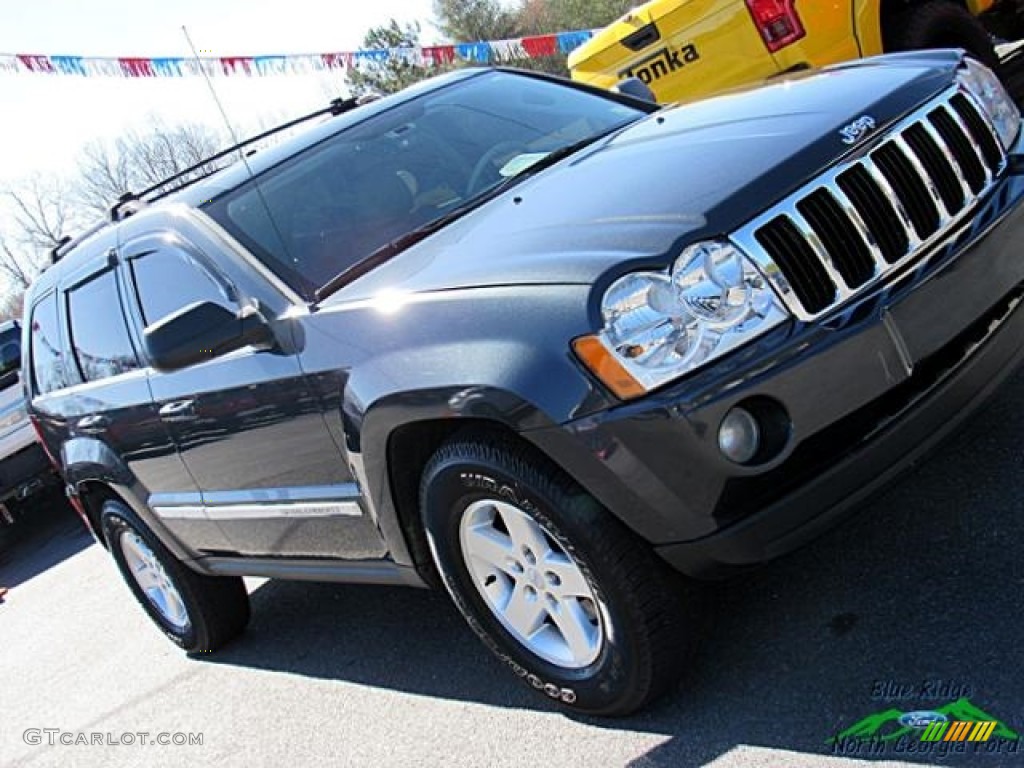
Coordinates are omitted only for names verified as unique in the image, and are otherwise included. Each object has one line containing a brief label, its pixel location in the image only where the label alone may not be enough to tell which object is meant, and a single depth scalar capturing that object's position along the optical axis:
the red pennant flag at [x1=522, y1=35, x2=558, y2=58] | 15.14
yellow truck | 6.36
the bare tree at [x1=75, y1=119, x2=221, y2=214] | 32.19
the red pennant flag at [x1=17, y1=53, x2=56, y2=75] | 12.07
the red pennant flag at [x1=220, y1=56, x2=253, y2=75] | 13.98
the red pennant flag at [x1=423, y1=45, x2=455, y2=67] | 14.67
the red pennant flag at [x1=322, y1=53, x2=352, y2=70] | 15.20
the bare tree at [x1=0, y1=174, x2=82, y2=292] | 45.67
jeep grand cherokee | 2.41
